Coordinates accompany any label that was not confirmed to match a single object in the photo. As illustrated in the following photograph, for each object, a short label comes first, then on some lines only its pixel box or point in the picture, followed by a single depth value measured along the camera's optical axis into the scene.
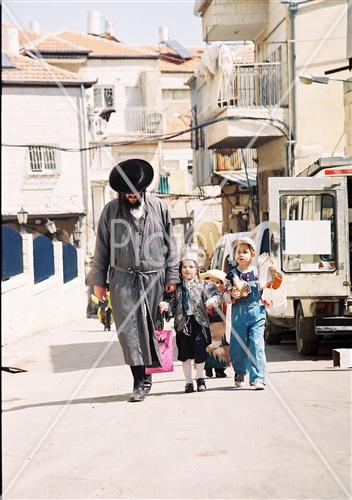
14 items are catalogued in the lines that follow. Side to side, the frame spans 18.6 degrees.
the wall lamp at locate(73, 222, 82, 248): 37.51
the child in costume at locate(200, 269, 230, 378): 11.10
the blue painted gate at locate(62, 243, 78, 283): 28.43
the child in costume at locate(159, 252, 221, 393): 10.18
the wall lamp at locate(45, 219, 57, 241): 36.09
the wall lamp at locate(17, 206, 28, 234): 30.38
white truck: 13.83
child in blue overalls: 10.17
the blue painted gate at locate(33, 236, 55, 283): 22.52
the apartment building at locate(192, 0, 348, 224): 25.62
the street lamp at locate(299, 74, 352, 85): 19.80
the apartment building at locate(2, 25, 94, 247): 40.16
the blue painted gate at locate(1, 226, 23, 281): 18.43
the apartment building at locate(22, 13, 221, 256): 50.47
